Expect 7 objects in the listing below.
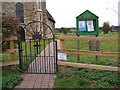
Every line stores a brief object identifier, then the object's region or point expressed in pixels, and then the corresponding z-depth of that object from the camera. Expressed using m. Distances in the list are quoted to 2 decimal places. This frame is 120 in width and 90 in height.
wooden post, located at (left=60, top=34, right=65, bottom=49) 4.96
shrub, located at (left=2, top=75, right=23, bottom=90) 4.04
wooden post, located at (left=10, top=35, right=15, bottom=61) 5.32
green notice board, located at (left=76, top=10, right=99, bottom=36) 5.92
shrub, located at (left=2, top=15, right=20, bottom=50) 4.93
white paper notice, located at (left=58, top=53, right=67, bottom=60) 5.05
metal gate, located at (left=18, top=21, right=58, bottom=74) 5.25
